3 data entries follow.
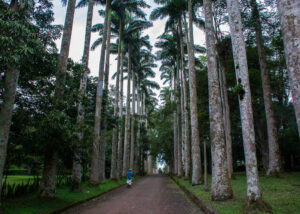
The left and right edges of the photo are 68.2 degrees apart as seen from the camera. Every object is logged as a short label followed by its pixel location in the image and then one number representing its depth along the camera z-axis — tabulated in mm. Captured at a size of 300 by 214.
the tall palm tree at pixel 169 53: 28641
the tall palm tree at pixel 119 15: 21125
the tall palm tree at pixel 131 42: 25516
